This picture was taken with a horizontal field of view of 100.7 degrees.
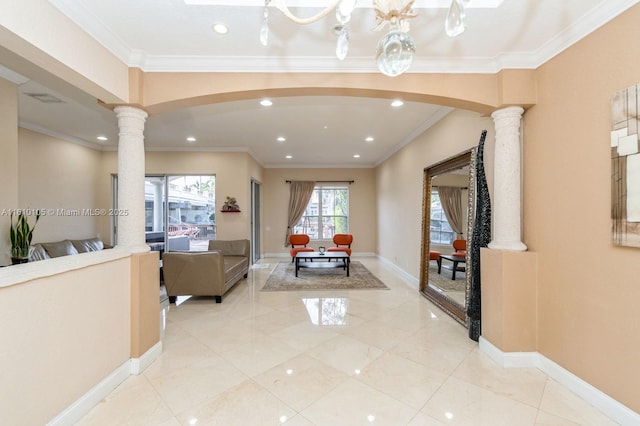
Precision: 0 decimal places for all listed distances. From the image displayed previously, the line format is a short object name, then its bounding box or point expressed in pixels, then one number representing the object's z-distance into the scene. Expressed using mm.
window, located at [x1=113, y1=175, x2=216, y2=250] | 5816
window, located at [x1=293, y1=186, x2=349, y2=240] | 8234
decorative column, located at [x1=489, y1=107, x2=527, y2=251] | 2367
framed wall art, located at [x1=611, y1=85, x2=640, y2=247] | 1587
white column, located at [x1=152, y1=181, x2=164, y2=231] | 5820
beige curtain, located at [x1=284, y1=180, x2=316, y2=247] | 7980
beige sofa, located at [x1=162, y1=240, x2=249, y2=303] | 3930
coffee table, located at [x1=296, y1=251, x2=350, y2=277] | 5609
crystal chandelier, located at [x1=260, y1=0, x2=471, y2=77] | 1099
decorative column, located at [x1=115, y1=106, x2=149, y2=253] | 2305
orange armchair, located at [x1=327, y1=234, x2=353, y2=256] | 7268
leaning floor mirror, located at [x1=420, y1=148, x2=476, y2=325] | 3311
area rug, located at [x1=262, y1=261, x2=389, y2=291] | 4836
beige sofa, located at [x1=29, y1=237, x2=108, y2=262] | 4164
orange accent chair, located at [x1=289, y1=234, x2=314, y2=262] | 7379
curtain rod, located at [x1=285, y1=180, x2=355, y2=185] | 8062
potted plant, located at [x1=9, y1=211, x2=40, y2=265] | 3146
